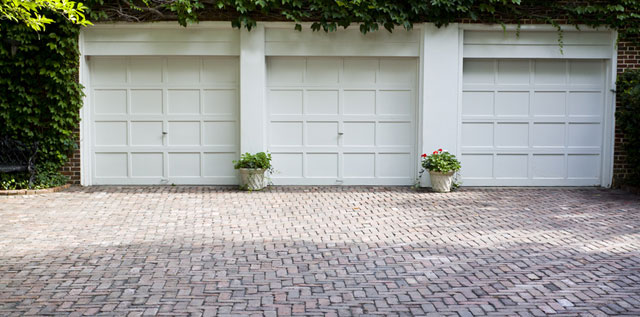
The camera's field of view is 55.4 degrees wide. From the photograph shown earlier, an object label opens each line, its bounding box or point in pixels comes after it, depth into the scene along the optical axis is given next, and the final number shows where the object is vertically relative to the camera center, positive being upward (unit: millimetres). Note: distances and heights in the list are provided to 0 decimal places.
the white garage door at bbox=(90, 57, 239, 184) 10930 +177
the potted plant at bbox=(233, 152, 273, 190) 10414 -662
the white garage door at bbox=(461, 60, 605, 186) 11047 +158
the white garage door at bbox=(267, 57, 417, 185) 11000 +182
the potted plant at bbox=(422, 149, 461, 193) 10375 -651
